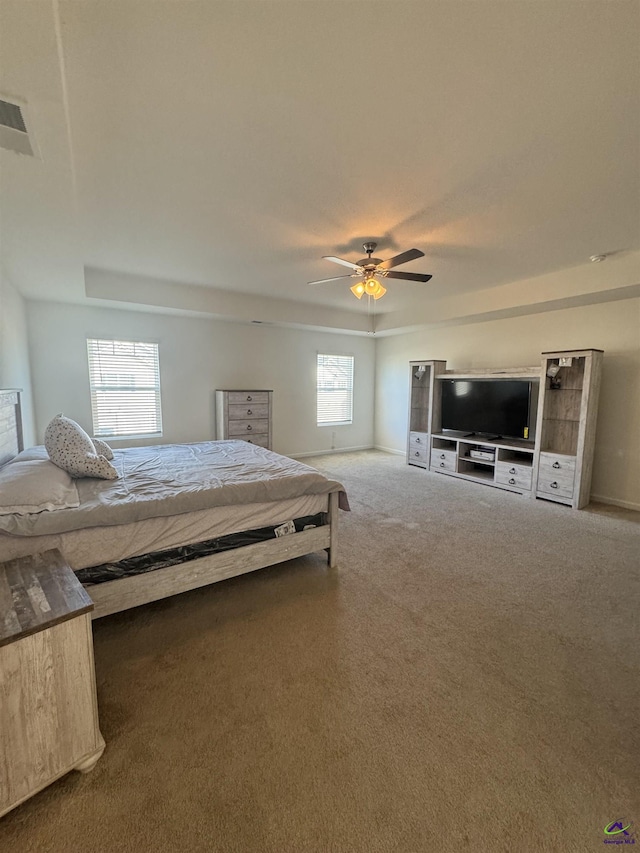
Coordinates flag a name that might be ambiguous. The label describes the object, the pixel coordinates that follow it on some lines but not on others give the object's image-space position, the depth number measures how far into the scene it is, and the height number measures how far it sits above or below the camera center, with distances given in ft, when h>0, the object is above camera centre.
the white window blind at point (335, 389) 21.48 +0.05
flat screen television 14.80 -0.67
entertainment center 12.89 -1.43
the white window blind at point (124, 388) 15.19 -0.04
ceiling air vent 4.49 +3.51
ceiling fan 9.71 +3.30
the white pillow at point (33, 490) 5.73 -1.79
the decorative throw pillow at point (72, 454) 7.73 -1.50
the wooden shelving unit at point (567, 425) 12.67 -1.24
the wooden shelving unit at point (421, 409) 18.12 -0.94
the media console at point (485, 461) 14.49 -3.09
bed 5.98 -2.53
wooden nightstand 3.64 -3.31
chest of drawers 16.78 -1.30
